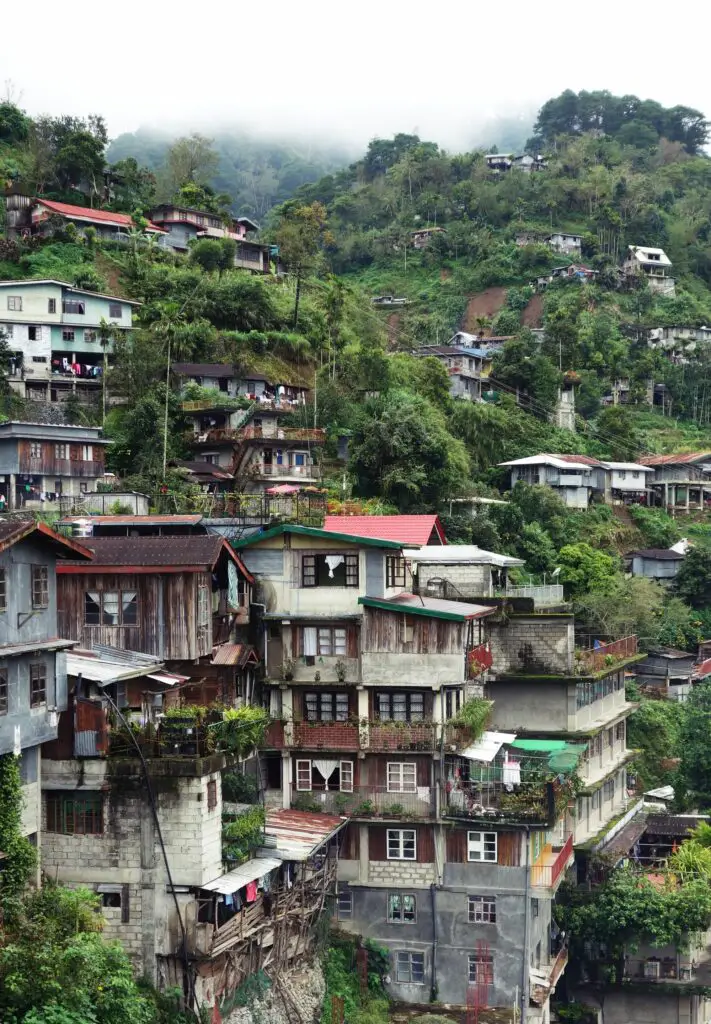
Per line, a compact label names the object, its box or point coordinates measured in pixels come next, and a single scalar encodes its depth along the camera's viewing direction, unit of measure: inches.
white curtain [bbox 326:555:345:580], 1406.3
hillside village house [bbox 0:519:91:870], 1024.9
